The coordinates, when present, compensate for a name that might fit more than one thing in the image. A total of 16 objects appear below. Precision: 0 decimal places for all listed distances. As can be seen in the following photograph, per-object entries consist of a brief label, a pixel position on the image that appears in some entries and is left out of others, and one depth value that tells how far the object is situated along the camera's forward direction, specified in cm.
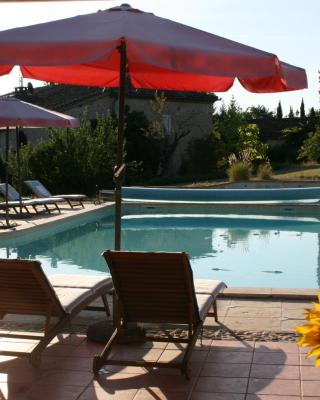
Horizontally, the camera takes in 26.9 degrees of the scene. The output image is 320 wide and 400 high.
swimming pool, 980
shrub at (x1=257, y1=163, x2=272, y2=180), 2280
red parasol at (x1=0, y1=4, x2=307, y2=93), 412
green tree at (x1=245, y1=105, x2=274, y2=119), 6109
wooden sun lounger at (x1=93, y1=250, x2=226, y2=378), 426
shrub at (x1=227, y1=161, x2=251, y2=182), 2262
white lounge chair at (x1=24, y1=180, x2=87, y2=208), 1638
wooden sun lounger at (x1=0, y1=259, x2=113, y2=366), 427
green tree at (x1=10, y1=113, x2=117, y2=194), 2070
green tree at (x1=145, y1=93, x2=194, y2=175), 2819
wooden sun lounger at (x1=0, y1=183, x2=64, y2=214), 1429
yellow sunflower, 221
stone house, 2891
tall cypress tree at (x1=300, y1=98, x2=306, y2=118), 5222
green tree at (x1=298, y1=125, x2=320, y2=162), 2897
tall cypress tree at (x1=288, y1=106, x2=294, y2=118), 6112
